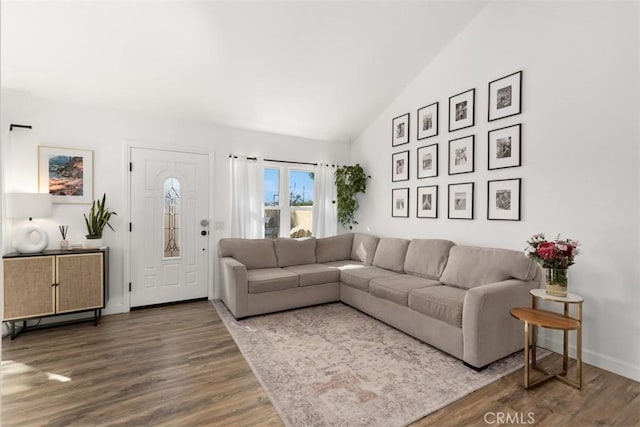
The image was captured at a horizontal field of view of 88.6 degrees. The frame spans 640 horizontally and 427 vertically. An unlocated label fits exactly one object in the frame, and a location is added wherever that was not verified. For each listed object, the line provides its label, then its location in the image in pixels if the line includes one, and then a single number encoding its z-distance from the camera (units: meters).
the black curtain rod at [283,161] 4.71
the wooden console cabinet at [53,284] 3.22
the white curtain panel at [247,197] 4.69
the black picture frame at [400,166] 4.60
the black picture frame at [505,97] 3.27
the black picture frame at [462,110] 3.70
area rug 2.18
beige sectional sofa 2.72
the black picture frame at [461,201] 3.74
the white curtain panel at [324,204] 5.39
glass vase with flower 2.53
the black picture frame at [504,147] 3.27
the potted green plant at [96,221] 3.71
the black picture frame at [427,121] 4.16
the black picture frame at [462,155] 3.72
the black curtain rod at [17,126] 3.46
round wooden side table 2.38
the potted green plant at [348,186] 5.25
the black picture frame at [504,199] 3.28
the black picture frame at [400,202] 4.60
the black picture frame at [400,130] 4.59
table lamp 3.23
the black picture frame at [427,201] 4.18
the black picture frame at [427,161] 4.16
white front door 4.14
